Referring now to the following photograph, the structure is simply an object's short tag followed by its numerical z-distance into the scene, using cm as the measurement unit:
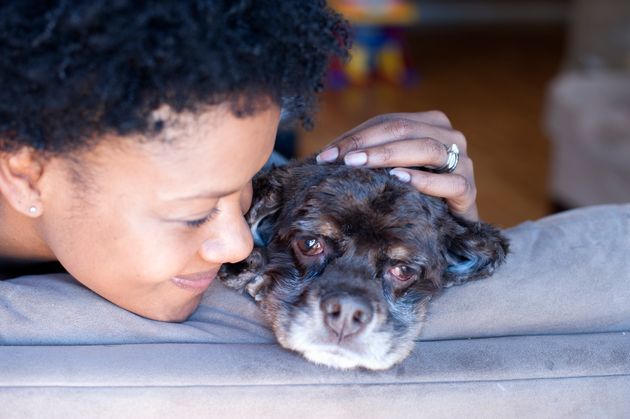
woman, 53
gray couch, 56
